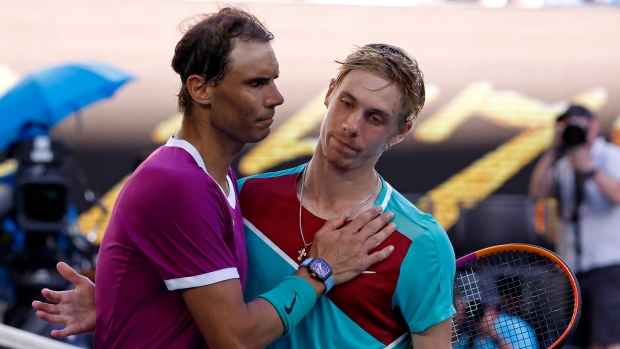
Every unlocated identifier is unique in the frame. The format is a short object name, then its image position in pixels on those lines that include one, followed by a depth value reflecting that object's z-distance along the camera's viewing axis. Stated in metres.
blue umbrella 13.09
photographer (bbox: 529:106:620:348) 11.92
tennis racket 5.93
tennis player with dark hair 4.65
